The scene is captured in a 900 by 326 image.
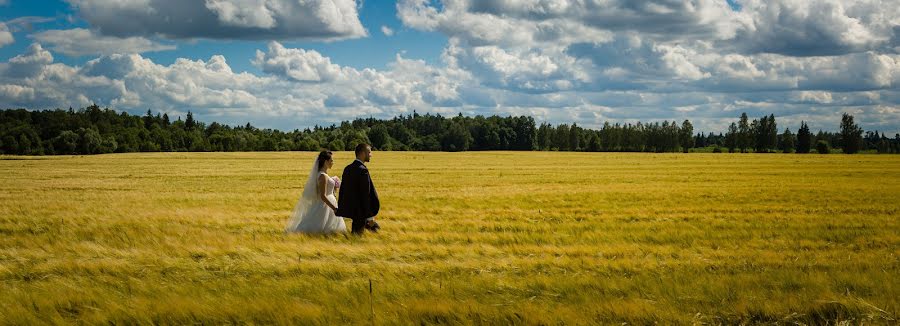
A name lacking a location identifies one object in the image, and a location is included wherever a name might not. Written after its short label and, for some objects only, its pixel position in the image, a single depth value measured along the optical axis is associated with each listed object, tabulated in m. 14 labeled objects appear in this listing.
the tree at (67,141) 110.69
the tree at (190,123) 183.62
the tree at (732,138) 168.75
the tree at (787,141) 179.38
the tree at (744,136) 165.88
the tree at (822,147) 143.50
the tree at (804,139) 161.25
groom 13.36
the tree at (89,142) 111.00
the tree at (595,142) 197.75
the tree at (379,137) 166.31
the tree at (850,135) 155.25
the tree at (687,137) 181.00
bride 13.56
